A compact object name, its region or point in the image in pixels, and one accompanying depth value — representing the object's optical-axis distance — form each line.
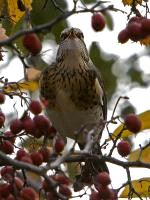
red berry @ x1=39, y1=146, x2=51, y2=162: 5.64
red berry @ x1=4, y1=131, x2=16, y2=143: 5.79
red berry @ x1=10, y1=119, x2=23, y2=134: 5.71
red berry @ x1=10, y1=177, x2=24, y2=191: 5.20
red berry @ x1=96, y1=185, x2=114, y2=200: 5.74
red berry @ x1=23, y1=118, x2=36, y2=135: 5.62
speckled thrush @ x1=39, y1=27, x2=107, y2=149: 9.21
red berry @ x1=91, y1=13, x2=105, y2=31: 5.34
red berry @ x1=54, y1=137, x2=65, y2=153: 5.36
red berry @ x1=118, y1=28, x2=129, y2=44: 5.69
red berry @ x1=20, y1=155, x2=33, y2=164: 5.14
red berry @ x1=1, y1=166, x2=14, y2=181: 5.43
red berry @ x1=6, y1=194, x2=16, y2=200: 5.19
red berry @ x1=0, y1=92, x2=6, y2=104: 6.14
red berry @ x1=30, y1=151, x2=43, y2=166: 5.44
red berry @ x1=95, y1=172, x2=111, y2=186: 5.74
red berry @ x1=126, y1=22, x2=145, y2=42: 5.53
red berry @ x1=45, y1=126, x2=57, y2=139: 5.77
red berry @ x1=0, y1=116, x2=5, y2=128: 6.02
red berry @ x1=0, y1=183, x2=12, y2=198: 5.23
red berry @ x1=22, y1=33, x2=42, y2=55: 4.76
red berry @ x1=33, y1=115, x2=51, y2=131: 5.55
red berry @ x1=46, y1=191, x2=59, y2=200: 5.24
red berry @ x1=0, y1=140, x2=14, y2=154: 5.89
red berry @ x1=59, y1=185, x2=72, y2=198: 5.16
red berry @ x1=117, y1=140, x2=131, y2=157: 6.04
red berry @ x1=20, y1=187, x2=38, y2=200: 4.99
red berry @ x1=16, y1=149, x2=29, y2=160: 5.55
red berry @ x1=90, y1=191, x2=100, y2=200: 5.66
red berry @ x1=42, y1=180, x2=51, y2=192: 5.32
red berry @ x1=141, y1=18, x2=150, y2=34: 5.50
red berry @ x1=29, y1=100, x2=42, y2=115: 5.64
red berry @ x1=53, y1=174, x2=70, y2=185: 5.22
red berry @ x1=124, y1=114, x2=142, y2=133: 5.54
